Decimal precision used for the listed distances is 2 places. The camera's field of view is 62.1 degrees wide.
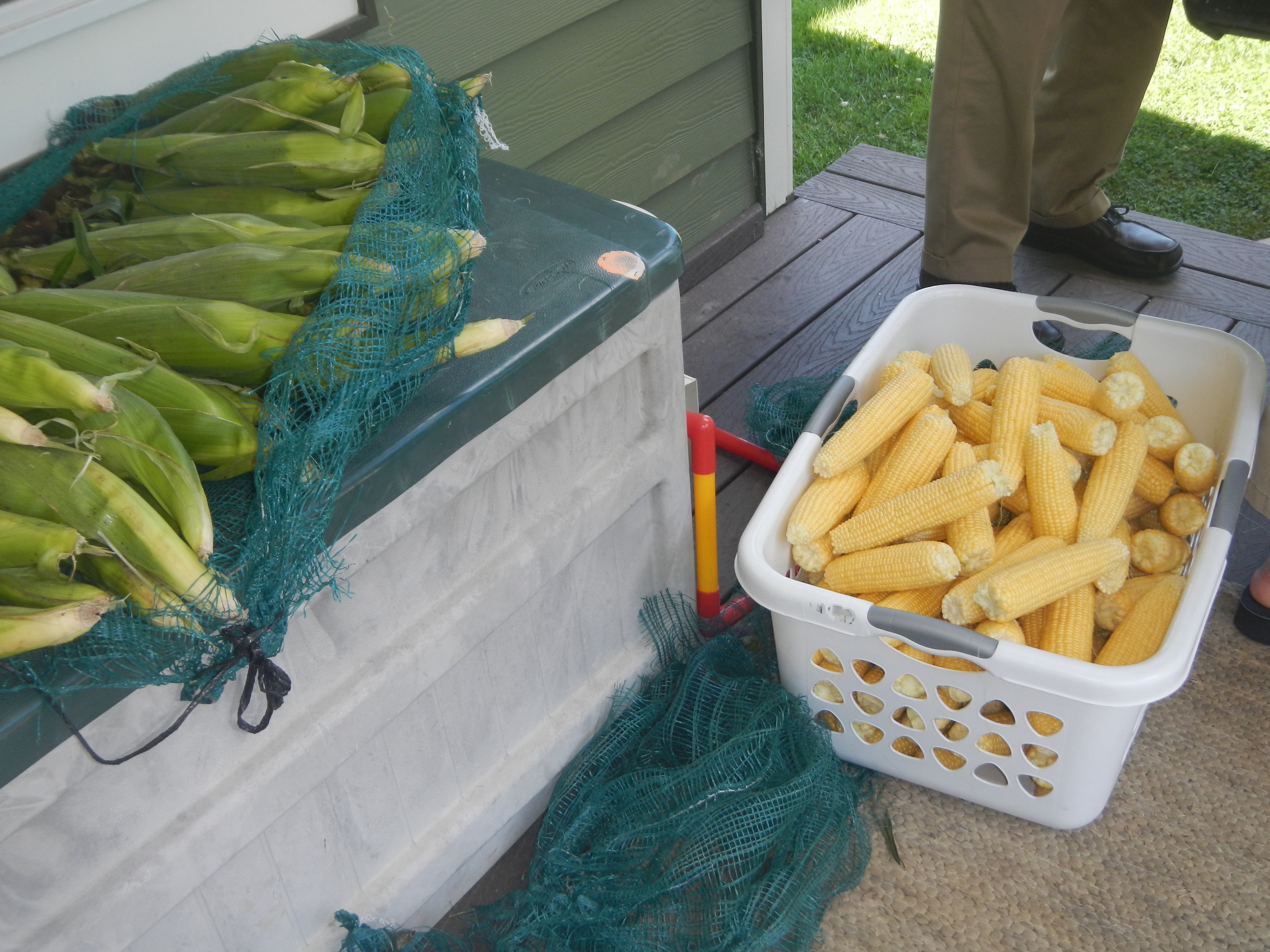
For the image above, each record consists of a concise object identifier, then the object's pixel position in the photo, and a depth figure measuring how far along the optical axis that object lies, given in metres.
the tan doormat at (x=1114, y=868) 1.38
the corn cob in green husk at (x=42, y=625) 0.78
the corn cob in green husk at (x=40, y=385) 0.87
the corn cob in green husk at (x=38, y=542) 0.83
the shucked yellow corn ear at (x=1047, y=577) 1.33
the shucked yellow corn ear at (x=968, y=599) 1.37
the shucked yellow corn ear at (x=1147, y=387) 1.67
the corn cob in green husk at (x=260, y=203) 1.17
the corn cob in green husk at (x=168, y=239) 1.08
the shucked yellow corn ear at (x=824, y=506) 1.48
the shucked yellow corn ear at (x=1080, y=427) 1.55
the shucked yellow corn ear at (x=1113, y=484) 1.49
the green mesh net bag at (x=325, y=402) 0.86
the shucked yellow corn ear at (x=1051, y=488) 1.50
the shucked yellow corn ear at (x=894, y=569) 1.38
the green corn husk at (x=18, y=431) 0.84
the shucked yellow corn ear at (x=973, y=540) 1.44
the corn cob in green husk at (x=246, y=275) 1.01
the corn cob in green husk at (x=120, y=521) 0.84
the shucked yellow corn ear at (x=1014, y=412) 1.55
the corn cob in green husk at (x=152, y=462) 0.87
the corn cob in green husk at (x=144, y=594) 0.84
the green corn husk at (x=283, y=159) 1.15
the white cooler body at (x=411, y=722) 1.00
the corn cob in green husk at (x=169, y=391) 0.93
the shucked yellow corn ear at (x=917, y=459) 1.55
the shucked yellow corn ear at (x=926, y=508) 1.42
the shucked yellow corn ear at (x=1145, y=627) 1.38
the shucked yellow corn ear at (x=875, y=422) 1.53
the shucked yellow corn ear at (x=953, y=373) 1.65
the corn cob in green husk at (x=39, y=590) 0.81
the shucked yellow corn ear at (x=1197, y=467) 1.56
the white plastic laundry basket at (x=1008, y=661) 1.27
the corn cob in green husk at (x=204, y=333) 0.96
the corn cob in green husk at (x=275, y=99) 1.21
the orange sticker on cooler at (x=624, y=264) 1.24
